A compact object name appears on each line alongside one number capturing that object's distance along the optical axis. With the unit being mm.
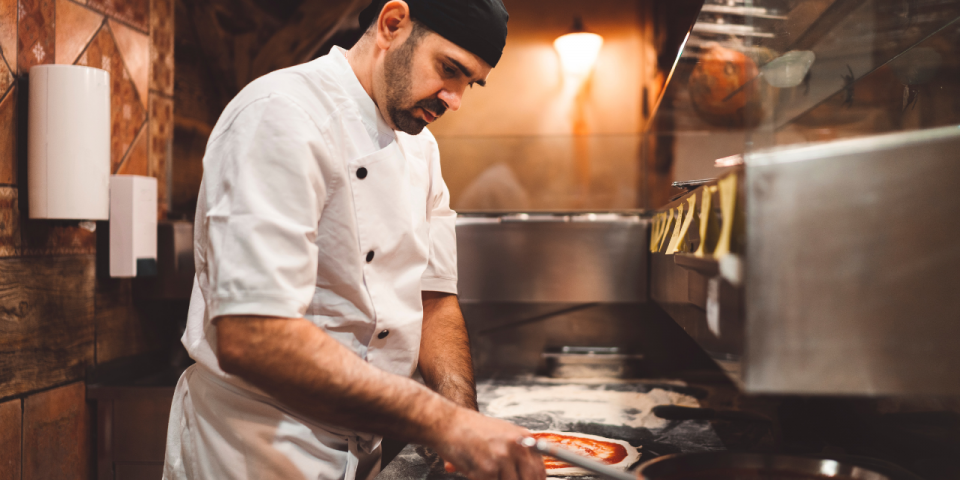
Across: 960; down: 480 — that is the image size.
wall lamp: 2664
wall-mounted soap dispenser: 1894
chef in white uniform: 870
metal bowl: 801
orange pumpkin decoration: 1108
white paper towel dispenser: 1639
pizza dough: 1201
